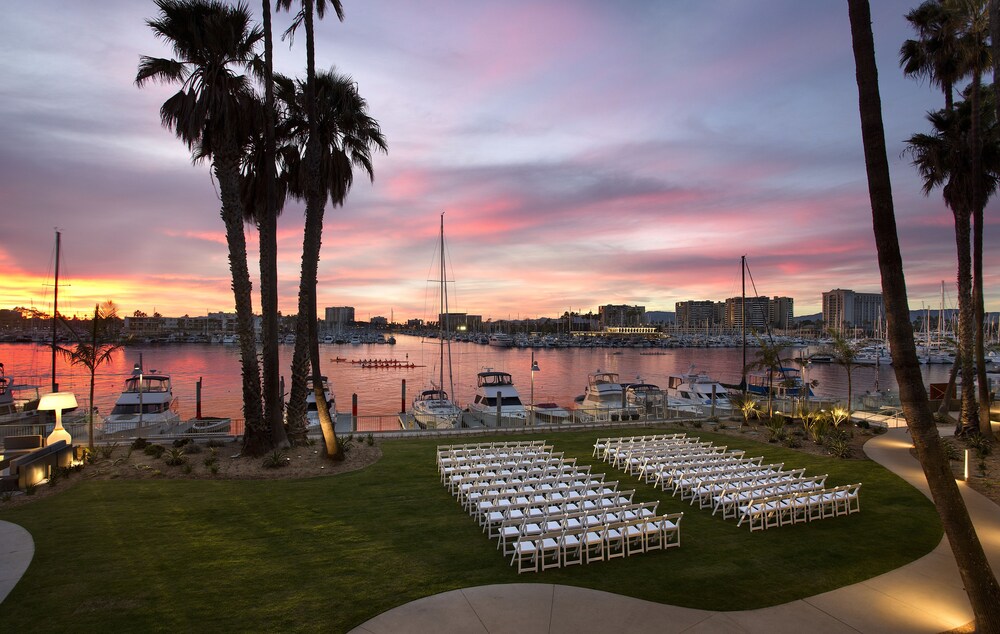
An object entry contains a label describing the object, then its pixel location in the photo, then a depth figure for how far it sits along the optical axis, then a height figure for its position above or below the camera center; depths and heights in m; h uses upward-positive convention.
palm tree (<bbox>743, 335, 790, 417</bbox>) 27.20 -1.38
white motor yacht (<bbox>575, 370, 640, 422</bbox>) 37.35 -4.77
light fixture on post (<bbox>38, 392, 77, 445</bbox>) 14.66 -2.17
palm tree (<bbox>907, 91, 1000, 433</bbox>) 19.06 +6.15
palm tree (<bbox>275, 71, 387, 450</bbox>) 16.42 +6.27
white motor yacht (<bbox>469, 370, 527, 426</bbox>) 26.93 -4.43
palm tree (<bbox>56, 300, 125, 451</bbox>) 16.09 -0.74
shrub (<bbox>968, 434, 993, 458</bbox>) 17.23 -3.82
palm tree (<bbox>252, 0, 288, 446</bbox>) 15.54 +1.75
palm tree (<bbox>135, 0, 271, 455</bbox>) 14.55 +6.38
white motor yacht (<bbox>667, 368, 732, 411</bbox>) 39.69 -4.98
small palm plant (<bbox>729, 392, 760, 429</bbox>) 24.31 -3.62
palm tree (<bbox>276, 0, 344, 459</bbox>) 15.82 +1.75
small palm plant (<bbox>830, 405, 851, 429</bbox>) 22.36 -3.69
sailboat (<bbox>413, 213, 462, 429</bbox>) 26.41 -4.79
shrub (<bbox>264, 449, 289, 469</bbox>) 15.05 -3.85
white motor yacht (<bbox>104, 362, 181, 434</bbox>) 28.06 -4.52
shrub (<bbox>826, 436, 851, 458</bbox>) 18.05 -4.10
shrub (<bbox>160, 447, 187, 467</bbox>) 14.84 -3.75
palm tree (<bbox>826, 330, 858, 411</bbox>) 27.78 -0.98
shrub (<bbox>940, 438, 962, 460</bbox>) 17.02 -4.02
